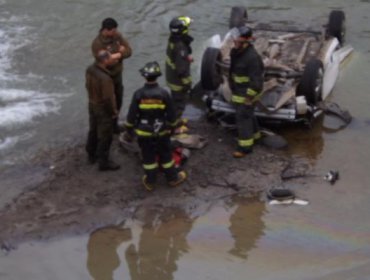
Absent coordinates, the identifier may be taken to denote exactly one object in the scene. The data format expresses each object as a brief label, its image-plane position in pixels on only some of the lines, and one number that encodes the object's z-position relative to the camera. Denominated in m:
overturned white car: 18.54
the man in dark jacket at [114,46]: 16.97
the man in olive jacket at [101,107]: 15.76
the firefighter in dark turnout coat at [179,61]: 17.65
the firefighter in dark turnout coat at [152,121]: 15.20
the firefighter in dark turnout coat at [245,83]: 17.16
